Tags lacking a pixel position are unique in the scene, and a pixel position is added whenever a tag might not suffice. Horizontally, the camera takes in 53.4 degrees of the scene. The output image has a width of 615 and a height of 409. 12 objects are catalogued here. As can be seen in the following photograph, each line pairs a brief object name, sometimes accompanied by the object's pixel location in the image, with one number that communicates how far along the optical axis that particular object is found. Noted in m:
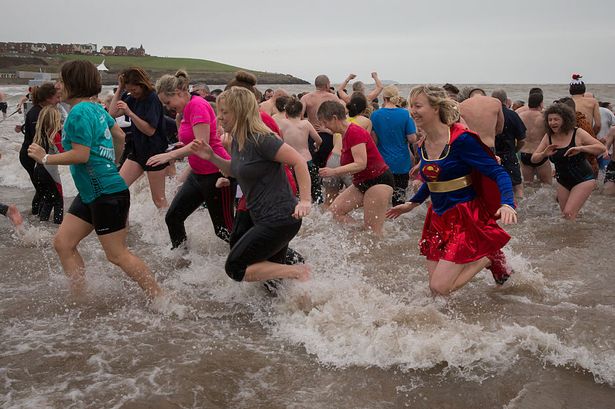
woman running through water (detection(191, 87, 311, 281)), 4.45
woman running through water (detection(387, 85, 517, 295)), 4.44
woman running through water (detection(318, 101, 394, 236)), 6.31
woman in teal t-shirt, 4.43
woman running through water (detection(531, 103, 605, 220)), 7.49
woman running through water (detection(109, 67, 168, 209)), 6.55
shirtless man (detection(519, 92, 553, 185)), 10.24
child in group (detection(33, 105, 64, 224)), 7.91
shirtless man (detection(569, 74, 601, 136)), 10.16
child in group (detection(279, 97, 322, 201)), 8.33
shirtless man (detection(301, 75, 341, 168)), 9.62
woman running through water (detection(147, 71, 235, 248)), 5.83
